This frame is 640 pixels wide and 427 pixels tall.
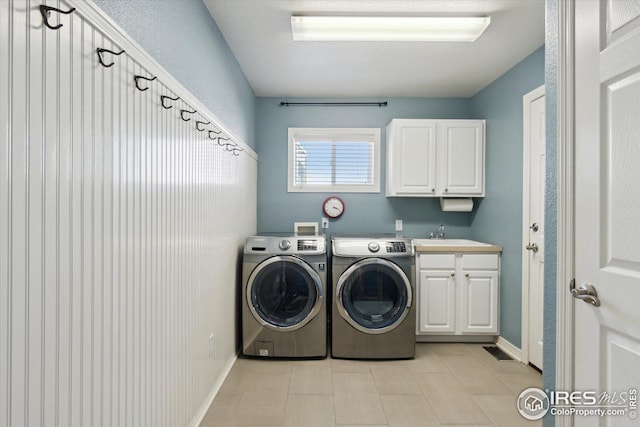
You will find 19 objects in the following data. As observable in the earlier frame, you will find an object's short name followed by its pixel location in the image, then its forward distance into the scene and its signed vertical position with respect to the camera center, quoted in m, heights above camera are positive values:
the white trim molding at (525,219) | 2.73 -0.04
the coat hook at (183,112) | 1.65 +0.48
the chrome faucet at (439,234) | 3.71 -0.22
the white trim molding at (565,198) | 1.27 +0.06
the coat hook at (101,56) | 1.01 +0.47
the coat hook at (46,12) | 0.80 +0.47
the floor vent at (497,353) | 2.89 -1.20
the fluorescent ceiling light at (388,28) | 2.19 +1.22
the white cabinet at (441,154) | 3.43 +0.59
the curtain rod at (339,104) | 3.77 +1.19
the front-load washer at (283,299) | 2.81 -0.70
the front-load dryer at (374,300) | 2.81 -0.71
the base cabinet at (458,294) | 3.11 -0.72
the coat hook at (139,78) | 1.22 +0.47
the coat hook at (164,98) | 1.43 +0.47
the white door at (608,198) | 1.03 +0.05
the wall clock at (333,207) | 3.76 +0.07
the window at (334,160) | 3.79 +0.59
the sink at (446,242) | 3.30 -0.29
